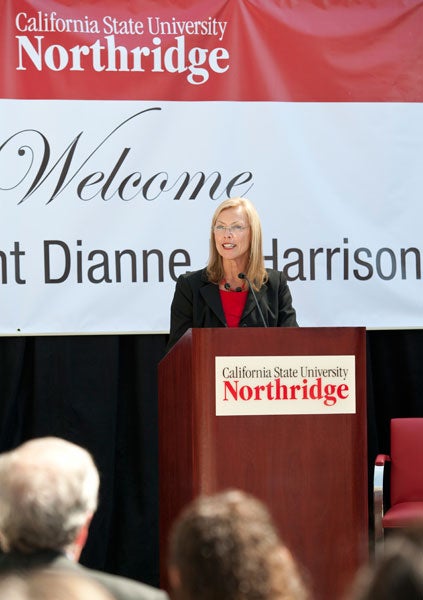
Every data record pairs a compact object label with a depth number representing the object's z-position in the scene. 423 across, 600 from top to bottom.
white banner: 8.64
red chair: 8.11
